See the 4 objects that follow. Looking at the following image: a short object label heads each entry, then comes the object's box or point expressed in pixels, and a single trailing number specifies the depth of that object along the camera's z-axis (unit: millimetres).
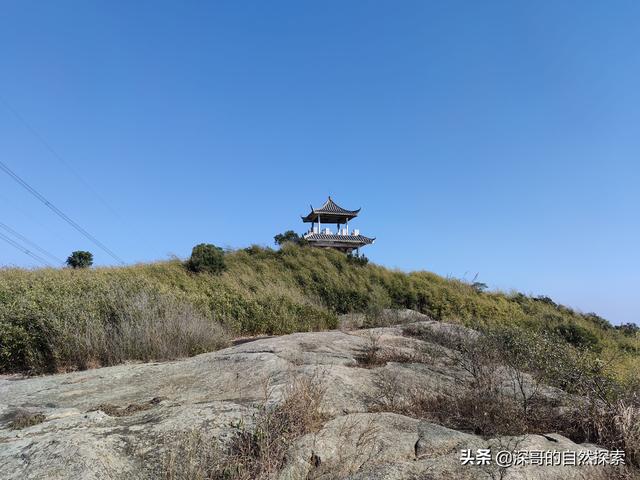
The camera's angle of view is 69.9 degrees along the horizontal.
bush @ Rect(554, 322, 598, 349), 14403
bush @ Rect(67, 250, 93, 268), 21906
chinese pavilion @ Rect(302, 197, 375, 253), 31766
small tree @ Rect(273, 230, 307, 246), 25953
